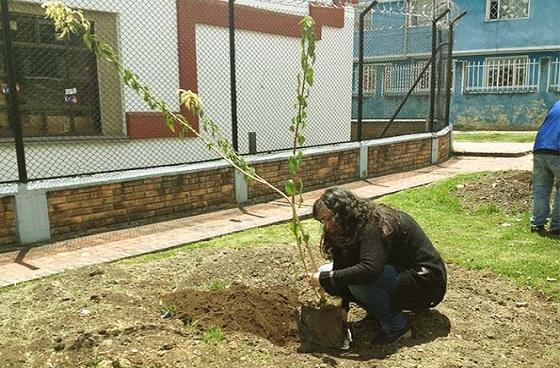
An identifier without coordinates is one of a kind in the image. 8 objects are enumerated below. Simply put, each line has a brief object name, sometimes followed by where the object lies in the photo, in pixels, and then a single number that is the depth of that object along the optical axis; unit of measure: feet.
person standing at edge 18.31
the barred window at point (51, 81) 28.35
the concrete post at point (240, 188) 24.64
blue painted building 67.72
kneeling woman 10.27
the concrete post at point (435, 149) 38.63
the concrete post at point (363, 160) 31.78
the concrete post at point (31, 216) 17.89
